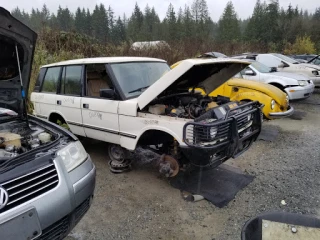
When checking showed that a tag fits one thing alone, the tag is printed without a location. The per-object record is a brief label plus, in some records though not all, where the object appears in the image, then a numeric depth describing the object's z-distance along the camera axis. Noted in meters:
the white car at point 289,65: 10.96
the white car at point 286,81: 7.96
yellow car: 5.69
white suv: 3.21
